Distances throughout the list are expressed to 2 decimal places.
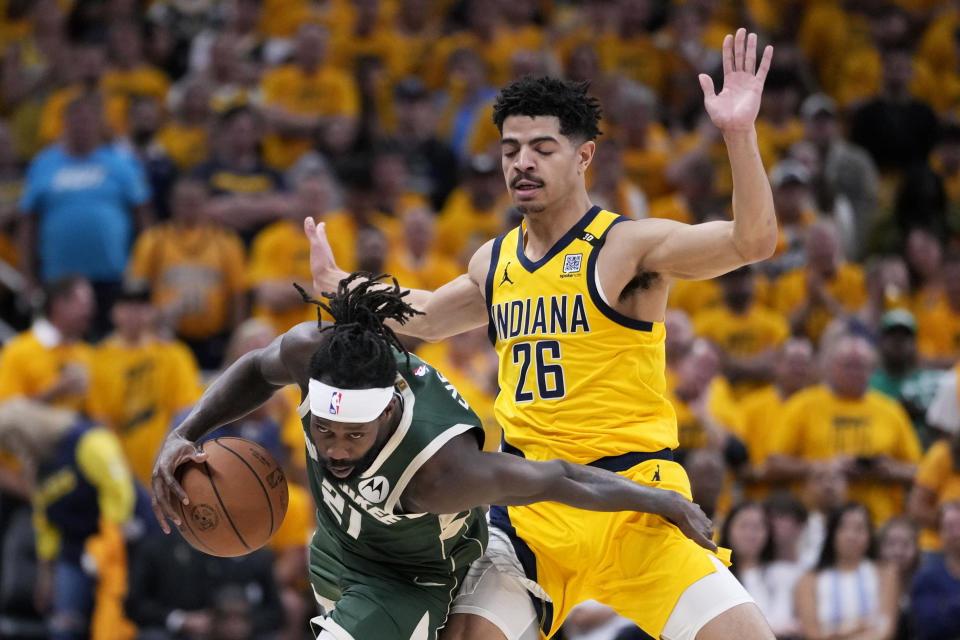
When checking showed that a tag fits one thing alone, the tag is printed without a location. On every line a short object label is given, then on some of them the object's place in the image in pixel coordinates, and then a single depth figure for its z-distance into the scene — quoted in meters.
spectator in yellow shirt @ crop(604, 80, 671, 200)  21.95
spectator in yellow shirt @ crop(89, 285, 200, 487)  18.20
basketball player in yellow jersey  9.66
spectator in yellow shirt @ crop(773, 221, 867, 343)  19.80
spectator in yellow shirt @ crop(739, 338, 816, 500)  18.08
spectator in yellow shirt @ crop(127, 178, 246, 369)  19.45
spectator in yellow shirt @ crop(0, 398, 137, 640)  16.77
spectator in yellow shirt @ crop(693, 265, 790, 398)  18.89
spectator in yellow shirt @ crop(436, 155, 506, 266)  20.58
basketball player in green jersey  8.98
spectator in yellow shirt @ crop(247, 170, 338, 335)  19.11
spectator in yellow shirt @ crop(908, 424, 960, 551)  16.53
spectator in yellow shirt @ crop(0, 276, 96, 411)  17.56
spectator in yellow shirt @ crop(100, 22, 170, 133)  22.55
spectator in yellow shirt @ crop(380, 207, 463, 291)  19.22
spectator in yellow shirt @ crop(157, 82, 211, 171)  21.67
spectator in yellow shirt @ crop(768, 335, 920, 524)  17.42
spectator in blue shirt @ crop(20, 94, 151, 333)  19.98
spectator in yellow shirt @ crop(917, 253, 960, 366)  20.00
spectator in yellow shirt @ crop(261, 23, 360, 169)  21.78
